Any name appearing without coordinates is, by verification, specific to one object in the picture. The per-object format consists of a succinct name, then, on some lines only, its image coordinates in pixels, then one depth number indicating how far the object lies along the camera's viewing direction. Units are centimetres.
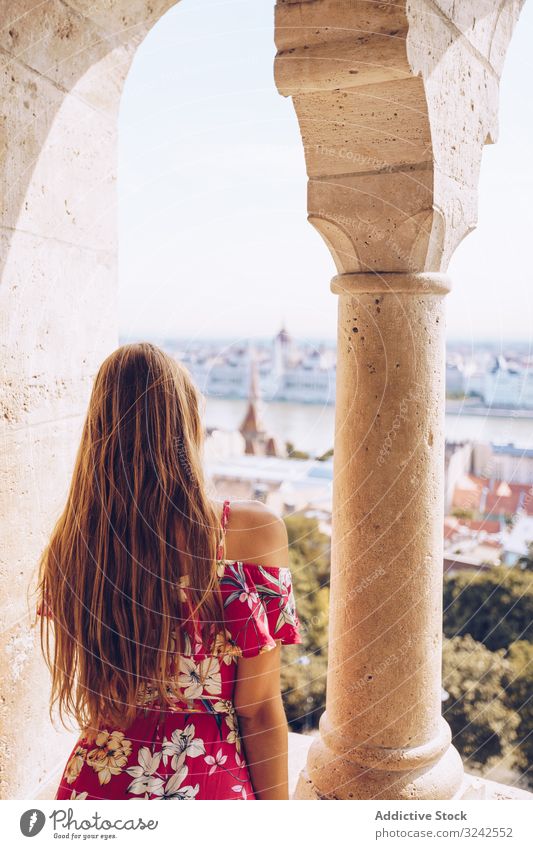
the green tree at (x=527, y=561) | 1672
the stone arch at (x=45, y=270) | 348
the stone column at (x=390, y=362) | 358
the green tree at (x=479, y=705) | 1573
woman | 256
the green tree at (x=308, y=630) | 1619
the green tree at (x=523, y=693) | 1580
